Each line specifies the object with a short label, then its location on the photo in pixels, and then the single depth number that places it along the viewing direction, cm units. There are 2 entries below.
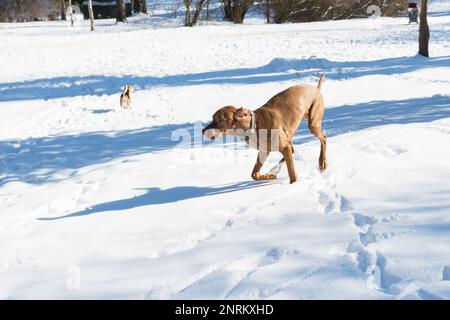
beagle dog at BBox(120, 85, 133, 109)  1081
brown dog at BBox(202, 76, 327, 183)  466
